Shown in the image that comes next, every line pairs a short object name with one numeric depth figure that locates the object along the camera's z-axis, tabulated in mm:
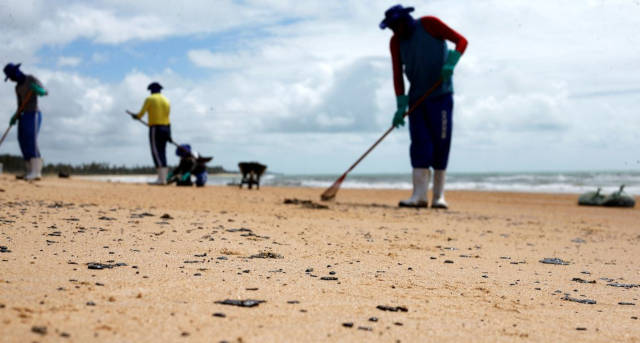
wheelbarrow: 14000
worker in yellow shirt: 12734
